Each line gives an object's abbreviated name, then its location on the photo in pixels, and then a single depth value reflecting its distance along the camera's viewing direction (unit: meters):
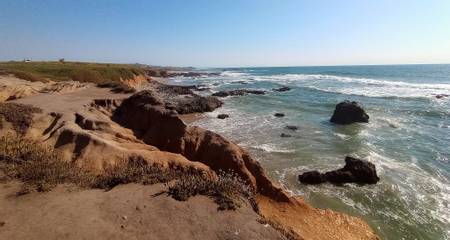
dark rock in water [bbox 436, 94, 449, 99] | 47.86
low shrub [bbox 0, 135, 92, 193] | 8.06
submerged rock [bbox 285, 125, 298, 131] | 27.28
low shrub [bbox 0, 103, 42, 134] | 12.66
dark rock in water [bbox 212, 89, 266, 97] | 52.88
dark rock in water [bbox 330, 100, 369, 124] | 30.50
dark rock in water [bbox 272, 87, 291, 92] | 61.57
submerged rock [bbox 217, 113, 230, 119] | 32.97
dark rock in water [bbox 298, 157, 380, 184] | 15.49
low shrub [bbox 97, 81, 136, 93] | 32.17
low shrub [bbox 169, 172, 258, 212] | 7.37
